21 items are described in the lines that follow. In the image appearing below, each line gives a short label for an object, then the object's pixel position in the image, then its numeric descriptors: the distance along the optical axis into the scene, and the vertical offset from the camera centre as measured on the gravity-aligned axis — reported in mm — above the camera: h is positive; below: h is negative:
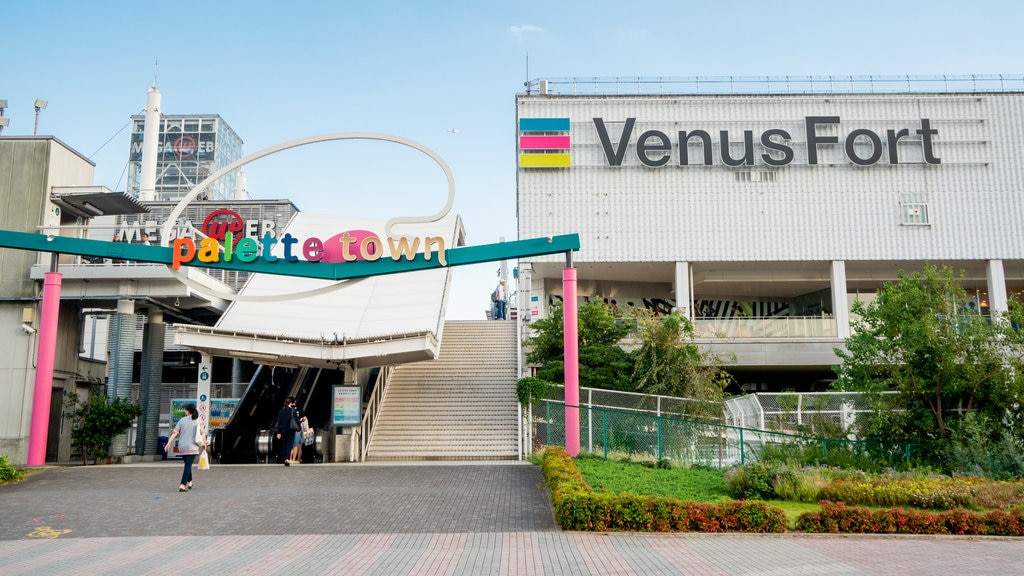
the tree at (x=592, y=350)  24781 +1779
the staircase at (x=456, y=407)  23219 -27
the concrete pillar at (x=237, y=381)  31747 +1061
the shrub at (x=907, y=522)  11602 -1669
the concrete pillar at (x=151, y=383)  25453 +753
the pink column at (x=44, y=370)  19594 +899
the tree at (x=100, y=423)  22828 -456
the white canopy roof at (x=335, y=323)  22672 +2568
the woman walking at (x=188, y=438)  15375 -597
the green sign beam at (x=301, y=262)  19797 +3679
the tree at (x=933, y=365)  17656 +886
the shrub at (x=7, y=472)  16783 -1350
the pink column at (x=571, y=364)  19344 +1012
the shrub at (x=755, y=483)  14812 -1417
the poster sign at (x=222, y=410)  26938 -116
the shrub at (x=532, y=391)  23391 +421
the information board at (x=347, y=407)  21953 -19
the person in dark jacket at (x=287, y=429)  20859 -580
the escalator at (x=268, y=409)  23422 -85
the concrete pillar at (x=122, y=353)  24812 +1657
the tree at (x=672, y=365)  22891 +1140
